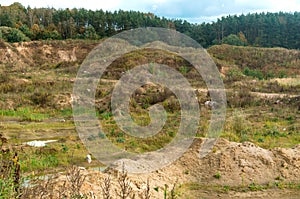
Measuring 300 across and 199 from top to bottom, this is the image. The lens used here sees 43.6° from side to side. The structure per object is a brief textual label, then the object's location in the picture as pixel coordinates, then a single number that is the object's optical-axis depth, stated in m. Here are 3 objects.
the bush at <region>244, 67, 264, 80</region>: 35.22
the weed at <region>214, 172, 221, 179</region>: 10.55
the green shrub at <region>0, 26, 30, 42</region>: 51.31
